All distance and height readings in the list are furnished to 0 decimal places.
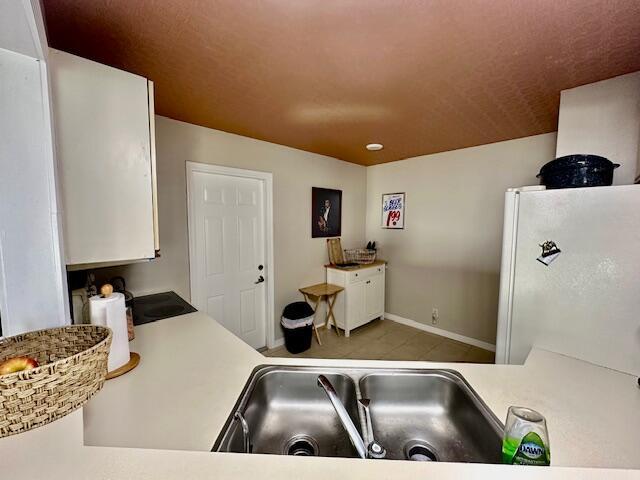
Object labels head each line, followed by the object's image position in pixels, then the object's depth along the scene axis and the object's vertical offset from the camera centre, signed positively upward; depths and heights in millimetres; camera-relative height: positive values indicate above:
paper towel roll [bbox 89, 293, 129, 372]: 987 -376
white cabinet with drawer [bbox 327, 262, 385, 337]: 3242 -914
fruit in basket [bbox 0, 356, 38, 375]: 542 -304
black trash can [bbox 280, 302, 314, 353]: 2777 -1107
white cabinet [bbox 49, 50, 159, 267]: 975 +248
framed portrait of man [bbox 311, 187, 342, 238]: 3289 +142
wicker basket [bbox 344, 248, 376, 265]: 3648 -443
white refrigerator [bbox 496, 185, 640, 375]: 1088 -229
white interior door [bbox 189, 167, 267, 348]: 2393 -288
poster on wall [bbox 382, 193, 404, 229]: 3623 +193
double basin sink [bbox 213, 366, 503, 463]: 921 -726
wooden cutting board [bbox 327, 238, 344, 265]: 3496 -372
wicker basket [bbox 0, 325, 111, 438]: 517 -345
